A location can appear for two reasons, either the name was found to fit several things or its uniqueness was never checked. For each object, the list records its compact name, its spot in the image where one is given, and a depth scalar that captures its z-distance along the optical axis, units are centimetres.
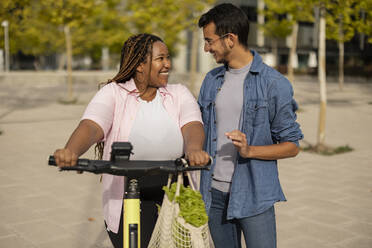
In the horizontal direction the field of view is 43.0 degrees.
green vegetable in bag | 195
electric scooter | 189
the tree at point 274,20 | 1614
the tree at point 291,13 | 1071
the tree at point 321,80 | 934
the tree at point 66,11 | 1675
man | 237
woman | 227
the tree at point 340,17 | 954
